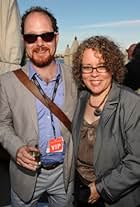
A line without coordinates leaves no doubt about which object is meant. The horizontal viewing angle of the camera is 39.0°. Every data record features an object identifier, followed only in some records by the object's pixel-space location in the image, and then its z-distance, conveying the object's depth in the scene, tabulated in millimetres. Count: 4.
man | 1358
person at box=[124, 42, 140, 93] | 1662
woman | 1181
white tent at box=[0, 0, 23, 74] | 2202
